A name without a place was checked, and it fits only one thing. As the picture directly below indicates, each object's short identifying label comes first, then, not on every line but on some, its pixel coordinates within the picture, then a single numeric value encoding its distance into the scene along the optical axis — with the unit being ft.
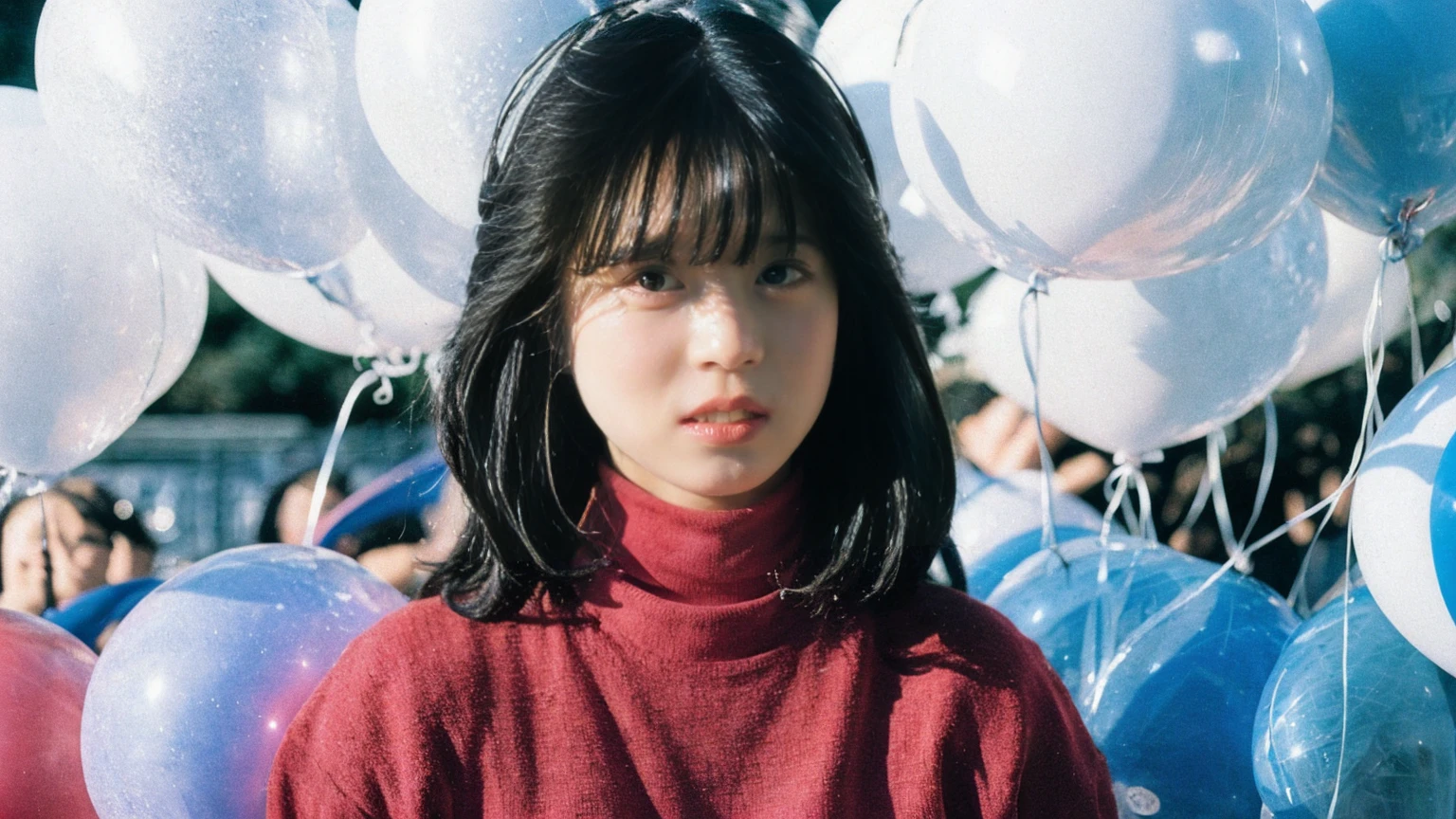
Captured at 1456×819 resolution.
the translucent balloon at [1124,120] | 4.79
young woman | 4.59
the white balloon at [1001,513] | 8.06
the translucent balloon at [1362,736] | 5.49
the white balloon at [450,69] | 5.48
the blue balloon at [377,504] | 9.37
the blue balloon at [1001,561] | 7.71
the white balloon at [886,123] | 6.31
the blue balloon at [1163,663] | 5.92
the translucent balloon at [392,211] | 5.91
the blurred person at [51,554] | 10.39
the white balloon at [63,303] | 5.98
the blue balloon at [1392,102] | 5.26
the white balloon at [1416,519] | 5.01
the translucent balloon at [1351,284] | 7.44
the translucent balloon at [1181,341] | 6.32
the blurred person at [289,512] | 12.21
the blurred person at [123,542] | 10.69
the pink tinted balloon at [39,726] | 6.05
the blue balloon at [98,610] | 7.79
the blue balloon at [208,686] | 5.58
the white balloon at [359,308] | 7.05
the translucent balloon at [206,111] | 5.59
